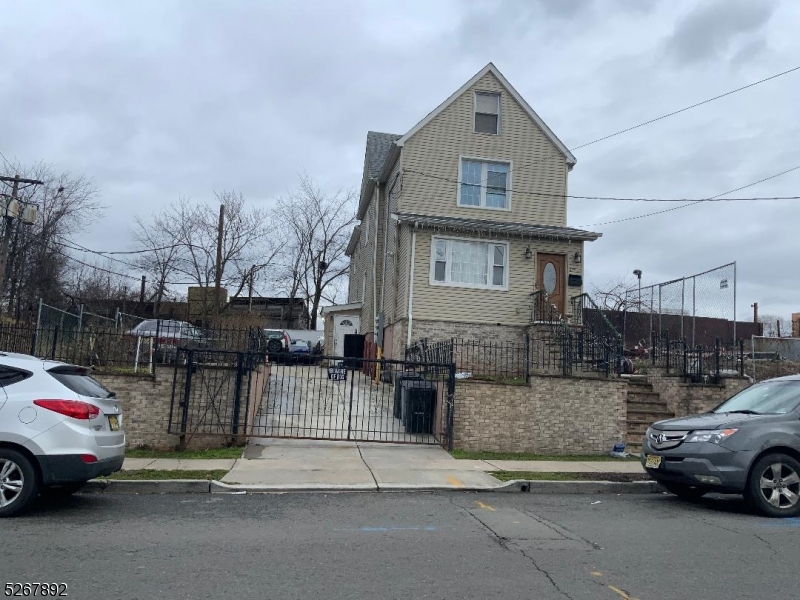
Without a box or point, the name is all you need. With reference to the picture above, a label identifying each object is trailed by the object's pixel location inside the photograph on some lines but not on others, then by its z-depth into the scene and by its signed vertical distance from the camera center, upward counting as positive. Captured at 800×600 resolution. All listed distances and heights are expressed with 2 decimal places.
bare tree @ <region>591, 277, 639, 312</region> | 23.71 +2.97
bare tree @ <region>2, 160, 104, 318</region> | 28.77 +4.17
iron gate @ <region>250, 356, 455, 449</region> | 13.45 -0.98
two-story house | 20.81 +4.65
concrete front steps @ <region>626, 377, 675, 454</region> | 14.59 -0.59
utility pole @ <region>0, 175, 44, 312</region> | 17.81 +3.63
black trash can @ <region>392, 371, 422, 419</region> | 14.95 -0.42
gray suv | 8.36 -0.84
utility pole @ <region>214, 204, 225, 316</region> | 28.89 +3.88
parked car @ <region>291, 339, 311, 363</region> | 34.02 +0.96
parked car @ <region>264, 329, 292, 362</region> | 26.84 +0.95
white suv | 7.14 -0.83
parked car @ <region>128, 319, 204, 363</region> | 12.52 +0.33
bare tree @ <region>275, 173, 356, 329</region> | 43.69 +6.89
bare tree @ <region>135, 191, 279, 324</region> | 38.47 +5.75
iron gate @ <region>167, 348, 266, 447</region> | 12.34 -0.59
